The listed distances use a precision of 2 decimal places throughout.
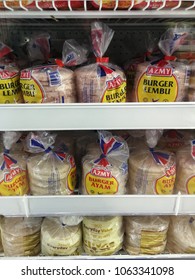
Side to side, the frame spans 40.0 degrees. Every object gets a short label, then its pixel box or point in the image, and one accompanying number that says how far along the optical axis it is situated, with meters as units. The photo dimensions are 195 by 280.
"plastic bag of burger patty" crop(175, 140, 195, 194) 0.82
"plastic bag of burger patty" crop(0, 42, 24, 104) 0.73
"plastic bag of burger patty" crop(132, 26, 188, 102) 0.73
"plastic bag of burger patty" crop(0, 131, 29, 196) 0.80
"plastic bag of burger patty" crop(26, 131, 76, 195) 0.82
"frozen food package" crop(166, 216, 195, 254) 0.89
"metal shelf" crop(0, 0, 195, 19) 0.64
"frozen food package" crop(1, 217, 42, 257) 0.89
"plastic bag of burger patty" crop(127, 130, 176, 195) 0.82
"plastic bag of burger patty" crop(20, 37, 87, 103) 0.71
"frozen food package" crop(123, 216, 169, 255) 0.91
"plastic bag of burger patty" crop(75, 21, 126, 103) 0.72
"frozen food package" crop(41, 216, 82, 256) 0.87
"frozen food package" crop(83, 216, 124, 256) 0.88
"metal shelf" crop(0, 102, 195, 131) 0.65
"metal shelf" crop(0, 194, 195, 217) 0.78
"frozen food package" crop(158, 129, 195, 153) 0.96
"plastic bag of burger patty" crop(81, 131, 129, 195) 0.81
